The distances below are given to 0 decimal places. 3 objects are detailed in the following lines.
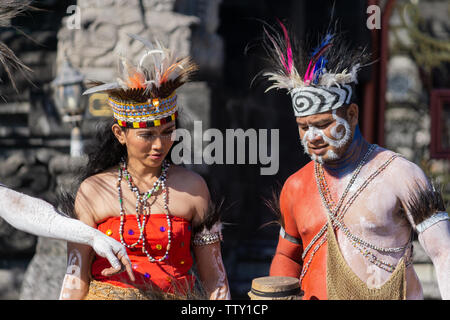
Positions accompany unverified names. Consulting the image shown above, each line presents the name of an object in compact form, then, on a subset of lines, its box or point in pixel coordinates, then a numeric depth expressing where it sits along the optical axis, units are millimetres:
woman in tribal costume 5797
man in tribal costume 5448
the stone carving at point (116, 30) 10086
